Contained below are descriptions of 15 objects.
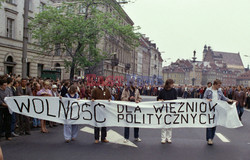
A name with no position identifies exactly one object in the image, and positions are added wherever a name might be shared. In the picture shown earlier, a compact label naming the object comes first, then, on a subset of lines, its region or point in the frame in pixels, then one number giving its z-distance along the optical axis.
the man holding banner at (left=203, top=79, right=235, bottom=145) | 9.01
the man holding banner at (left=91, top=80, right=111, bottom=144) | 9.03
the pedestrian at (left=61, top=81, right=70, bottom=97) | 13.92
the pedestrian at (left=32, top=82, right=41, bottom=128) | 11.37
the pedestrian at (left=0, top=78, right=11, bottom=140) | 8.72
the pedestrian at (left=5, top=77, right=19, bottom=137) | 9.05
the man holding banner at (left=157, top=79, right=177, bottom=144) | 8.95
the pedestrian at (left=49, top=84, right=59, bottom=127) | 12.30
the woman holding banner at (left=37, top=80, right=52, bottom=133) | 10.63
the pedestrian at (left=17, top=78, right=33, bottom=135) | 9.75
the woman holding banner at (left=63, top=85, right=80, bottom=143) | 8.90
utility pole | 14.02
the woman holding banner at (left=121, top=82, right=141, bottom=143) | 9.34
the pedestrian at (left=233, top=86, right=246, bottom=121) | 15.43
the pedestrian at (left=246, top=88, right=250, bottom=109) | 28.23
